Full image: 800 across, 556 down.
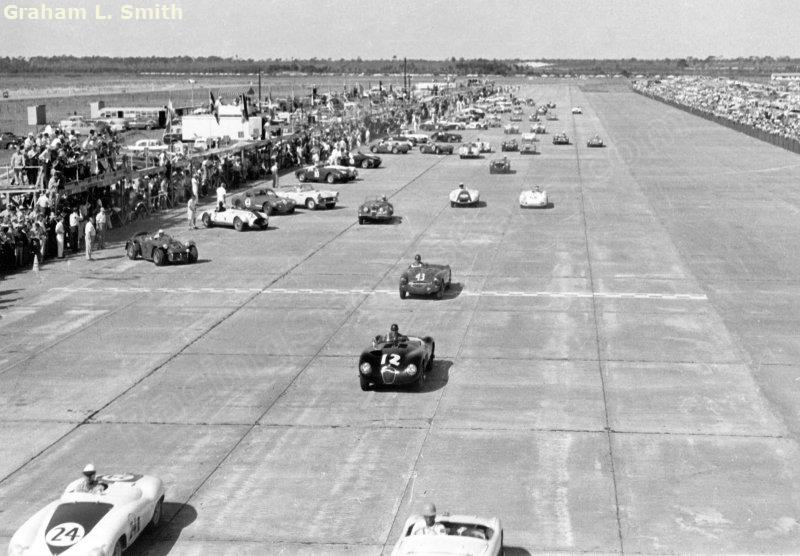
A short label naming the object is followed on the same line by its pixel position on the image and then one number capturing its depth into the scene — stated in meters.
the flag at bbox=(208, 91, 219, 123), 73.34
